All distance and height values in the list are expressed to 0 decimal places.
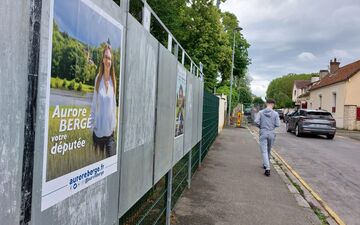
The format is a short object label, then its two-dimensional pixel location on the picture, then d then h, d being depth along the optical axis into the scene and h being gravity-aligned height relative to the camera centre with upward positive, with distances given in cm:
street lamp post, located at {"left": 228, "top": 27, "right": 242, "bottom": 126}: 3180 +653
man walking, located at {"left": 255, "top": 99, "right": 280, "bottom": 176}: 956 -43
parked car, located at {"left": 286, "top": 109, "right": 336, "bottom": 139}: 2254 -60
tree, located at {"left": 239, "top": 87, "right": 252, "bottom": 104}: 8312 +288
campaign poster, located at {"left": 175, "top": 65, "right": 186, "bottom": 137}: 507 +7
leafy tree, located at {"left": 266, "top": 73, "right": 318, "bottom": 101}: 12410 +835
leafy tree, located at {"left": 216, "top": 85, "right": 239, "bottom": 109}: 3820 +165
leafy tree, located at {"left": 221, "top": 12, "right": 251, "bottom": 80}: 4419 +719
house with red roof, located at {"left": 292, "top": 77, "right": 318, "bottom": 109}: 6162 +477
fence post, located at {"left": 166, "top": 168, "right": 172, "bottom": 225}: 497 -109
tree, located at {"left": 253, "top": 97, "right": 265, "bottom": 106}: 11450 +312
